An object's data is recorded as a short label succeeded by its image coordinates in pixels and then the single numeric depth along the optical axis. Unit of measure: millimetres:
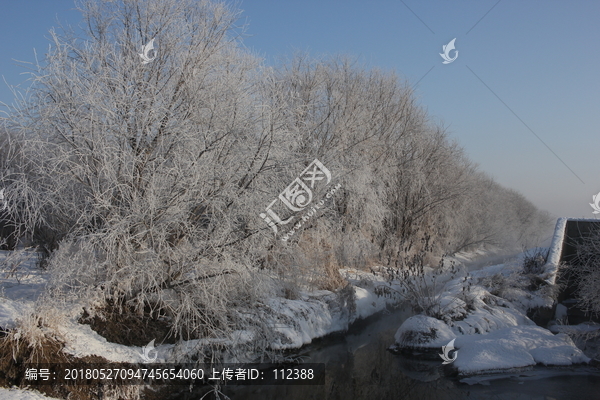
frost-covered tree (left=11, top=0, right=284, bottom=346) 7215
